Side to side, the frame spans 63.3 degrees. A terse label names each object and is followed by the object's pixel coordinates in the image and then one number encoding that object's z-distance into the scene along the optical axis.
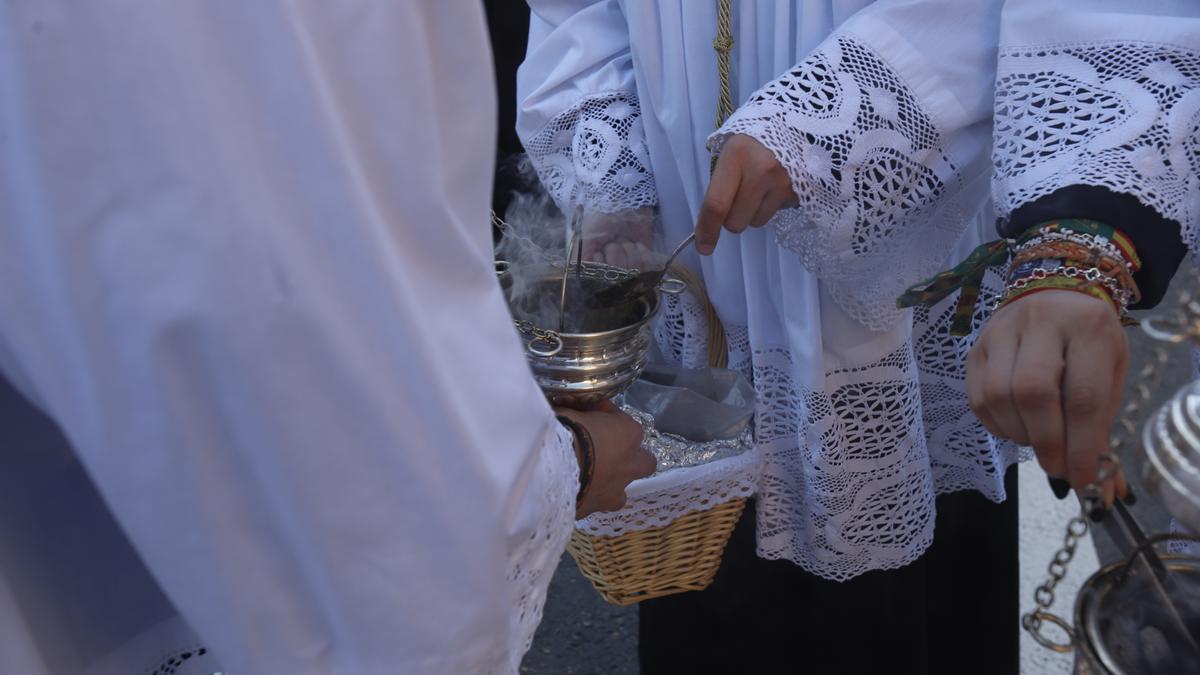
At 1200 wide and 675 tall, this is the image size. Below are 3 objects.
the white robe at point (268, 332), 0.50
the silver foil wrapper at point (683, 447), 1.23
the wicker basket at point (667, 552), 1.22
